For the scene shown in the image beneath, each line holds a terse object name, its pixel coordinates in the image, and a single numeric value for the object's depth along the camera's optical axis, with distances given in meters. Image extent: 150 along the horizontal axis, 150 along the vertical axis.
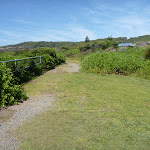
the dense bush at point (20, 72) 4.53
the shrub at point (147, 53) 12.90
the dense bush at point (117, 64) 10.33
